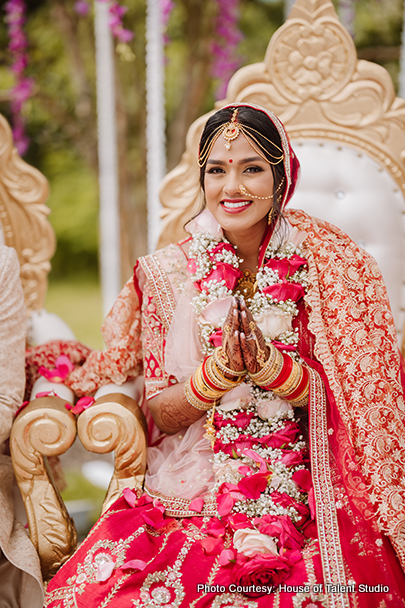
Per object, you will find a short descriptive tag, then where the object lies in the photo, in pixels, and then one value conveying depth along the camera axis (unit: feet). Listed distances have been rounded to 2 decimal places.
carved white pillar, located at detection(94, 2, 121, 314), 15.46
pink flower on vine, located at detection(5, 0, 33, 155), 16.24
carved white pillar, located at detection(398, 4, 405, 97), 13.92
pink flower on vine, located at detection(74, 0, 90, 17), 16.88
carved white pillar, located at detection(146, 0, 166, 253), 14.33
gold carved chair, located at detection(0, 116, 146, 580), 6.30
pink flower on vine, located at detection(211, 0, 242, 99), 17.20
